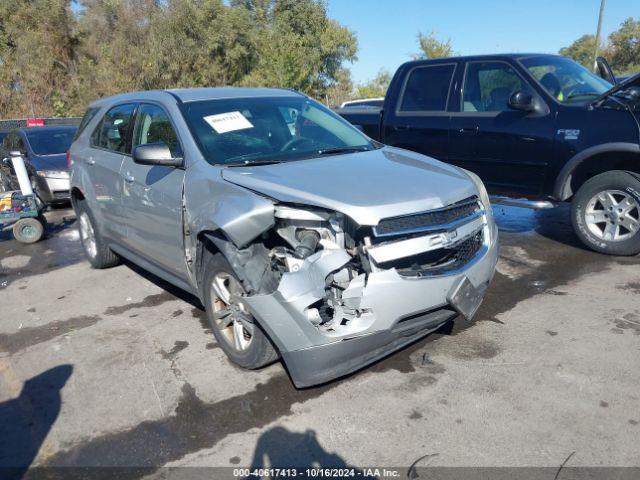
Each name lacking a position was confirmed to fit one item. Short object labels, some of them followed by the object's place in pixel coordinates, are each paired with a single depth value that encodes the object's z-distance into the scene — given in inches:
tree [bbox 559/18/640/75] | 1520.7
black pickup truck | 209.2
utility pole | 1031.0
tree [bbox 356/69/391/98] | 1300.4
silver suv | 118.3
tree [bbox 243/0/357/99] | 1188.5
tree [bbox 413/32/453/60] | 986.1
